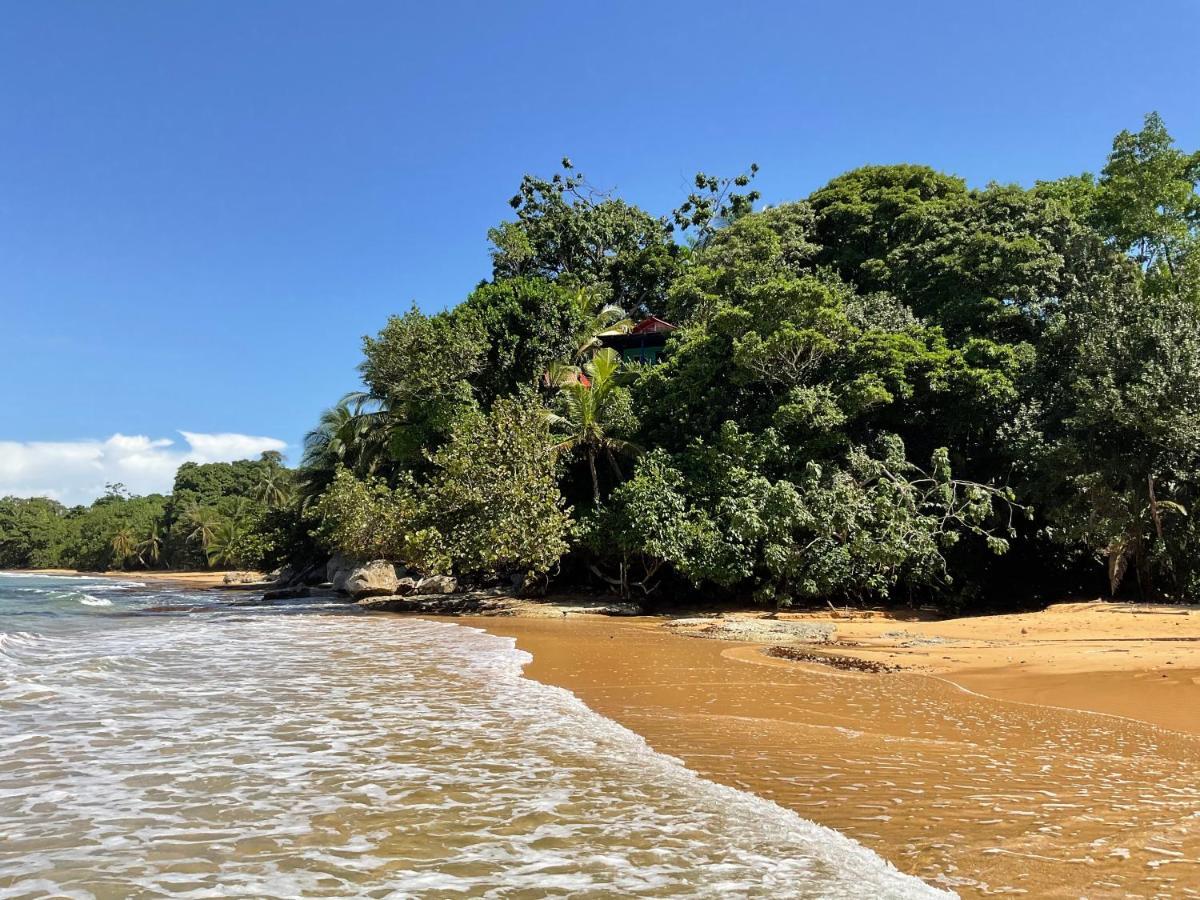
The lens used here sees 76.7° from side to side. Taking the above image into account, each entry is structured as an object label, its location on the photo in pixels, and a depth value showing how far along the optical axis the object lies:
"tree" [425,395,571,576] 19.98
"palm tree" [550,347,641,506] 22.59
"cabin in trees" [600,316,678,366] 34.19
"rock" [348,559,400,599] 27.75
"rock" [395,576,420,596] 28.42
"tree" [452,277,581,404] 24.00
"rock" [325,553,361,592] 33.57
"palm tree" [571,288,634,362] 25.83
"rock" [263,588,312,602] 31.26
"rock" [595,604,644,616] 19.62
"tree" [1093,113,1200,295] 24.62
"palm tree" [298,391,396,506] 33.66
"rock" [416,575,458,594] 27.22
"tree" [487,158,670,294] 40.59
